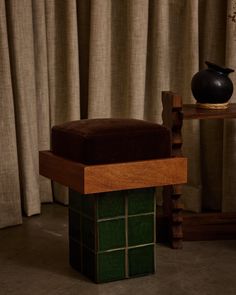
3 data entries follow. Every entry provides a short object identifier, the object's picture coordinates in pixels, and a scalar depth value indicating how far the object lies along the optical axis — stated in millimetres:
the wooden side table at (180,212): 2484
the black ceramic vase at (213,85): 2623
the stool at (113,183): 2100
